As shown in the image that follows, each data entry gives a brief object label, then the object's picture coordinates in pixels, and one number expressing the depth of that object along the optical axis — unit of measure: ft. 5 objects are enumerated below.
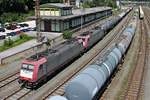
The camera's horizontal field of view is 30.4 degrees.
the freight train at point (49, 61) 100.68
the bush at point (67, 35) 211.82
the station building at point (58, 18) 240.53
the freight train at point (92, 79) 75.87
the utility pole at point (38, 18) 197.75
